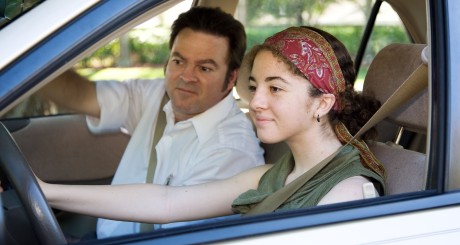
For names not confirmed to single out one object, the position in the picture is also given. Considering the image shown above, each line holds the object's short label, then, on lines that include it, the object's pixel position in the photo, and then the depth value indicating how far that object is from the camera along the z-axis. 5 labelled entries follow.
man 2.95
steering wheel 1.76
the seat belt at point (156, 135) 3.13
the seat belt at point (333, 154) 2.14
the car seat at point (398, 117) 2.33
